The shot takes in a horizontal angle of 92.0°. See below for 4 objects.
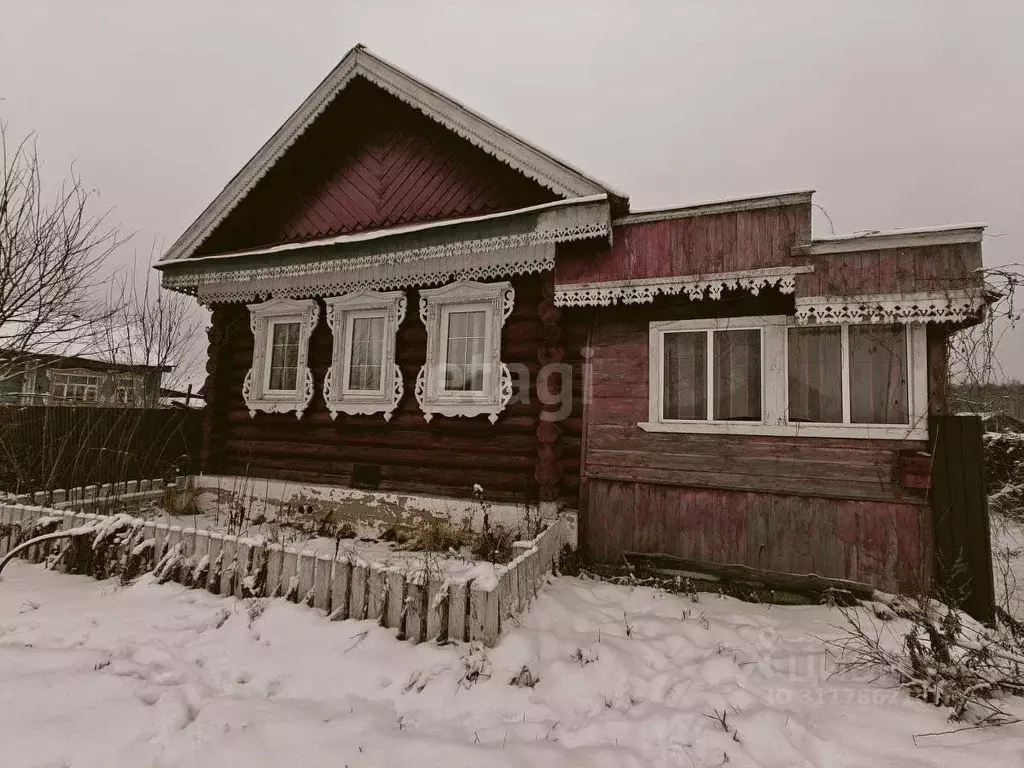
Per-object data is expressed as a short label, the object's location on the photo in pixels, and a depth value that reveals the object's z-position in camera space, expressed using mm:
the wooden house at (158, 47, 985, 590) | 5051
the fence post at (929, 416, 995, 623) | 4508
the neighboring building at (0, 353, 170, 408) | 21453
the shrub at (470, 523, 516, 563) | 5580
